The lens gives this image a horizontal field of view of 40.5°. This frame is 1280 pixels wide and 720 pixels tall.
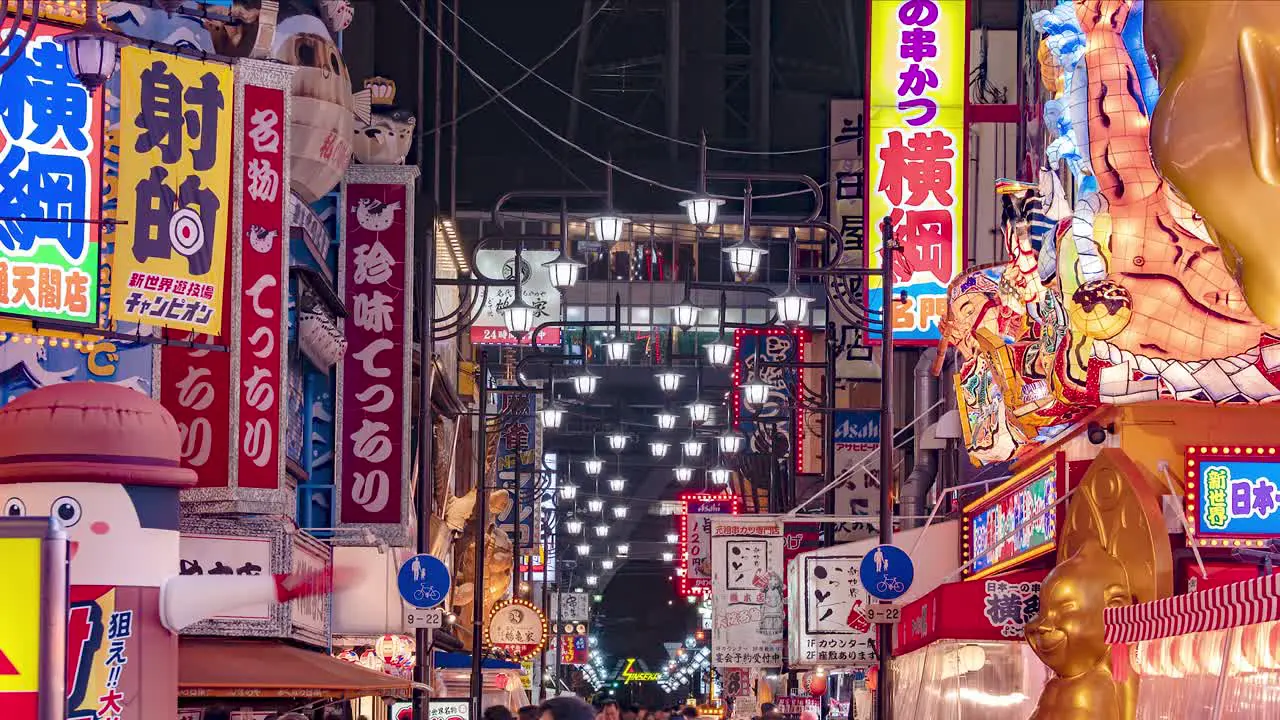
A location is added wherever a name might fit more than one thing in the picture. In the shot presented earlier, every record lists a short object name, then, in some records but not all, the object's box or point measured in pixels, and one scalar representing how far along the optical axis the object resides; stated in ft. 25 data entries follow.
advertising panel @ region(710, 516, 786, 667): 94.73
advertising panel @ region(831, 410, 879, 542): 124.47
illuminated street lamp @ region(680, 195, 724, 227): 66.90
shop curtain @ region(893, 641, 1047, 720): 51.78
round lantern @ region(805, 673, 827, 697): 136.79
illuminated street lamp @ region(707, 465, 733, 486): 170.28
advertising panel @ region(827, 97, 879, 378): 120.16
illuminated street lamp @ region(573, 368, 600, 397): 101.45
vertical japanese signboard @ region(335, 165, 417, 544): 71.77
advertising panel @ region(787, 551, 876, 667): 72.13
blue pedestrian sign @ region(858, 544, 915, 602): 64.08
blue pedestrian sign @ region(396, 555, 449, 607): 71.20
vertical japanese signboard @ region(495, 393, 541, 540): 177.99
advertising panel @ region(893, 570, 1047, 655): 50.70
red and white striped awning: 28.09
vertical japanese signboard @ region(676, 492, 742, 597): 130.11
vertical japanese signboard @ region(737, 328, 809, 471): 119.34
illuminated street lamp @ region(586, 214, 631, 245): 69.62
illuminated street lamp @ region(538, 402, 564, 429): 116.98
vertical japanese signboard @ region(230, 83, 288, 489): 50.24
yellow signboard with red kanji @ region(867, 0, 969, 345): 70.85
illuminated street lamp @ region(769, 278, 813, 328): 73.97
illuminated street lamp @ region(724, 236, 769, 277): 67.72
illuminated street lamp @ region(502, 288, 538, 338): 76.89
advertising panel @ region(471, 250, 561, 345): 128.26
